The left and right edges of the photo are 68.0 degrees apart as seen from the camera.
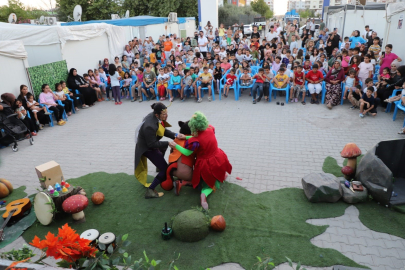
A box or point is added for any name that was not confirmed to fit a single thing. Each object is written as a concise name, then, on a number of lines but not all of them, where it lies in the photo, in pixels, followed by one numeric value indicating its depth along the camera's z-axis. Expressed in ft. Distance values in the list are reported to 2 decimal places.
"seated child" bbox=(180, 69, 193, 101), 35.39
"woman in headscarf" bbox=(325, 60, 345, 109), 30.78
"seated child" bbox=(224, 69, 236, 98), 35.41
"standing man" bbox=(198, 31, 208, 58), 50.19
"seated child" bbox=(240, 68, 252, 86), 34.96
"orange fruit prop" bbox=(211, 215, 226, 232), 13.93
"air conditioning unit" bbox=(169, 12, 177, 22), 70.16
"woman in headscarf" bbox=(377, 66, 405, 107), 27.32
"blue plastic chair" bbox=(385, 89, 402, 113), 27.35
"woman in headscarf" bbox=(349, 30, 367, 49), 44.27
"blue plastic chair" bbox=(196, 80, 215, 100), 35.31
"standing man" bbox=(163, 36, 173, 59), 49.47
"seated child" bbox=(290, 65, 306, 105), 32.58
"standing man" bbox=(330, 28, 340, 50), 46.96
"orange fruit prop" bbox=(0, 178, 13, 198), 17.88
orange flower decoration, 6.63
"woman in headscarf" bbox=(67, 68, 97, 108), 35.50
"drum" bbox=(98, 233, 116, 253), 12.39
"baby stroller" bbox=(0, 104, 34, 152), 24.73
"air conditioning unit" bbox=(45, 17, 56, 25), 46.83
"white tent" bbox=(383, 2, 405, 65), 32.52
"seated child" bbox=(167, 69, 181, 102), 35.86
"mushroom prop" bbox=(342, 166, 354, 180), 17.22
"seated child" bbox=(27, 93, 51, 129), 28.37
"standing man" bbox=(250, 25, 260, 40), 54.96
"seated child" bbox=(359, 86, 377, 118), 27.40
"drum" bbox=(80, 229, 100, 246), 12.80
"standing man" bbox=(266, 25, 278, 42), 52.87
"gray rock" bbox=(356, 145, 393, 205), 14.66
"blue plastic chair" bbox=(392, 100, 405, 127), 25.08
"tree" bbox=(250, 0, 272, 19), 183.26
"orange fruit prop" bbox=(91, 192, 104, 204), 16.55
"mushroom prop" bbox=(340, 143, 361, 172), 16.80
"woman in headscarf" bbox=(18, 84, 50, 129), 28.45
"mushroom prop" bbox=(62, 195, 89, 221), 14.60
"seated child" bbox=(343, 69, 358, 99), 29.96
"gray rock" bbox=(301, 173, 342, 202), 15.48
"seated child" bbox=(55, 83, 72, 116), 31.83
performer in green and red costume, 15.16
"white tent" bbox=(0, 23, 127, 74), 33.27
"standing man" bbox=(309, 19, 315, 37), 67.94
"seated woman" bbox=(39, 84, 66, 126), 30.07
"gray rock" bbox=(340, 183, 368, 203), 15.44
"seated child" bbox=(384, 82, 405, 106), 24.68
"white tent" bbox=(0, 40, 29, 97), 27.84
